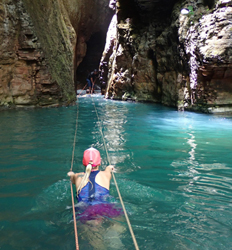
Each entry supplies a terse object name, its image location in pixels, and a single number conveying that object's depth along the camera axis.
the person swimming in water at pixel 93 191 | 2.66
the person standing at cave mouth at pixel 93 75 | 35.88
